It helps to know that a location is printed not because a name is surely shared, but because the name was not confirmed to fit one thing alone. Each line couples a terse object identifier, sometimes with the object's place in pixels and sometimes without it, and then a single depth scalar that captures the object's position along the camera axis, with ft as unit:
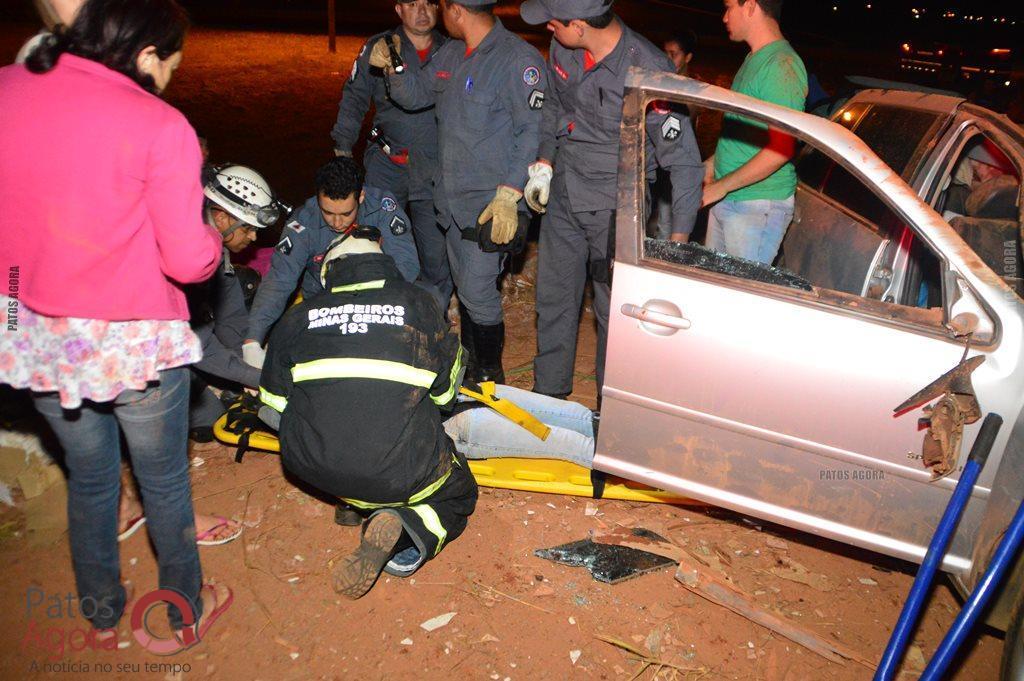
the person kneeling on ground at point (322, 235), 12.03
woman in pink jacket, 5.89
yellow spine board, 10.56
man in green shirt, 11.18
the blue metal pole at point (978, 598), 6.51
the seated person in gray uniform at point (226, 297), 11.53
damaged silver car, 7.43
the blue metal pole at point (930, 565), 6.95
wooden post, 44.04
